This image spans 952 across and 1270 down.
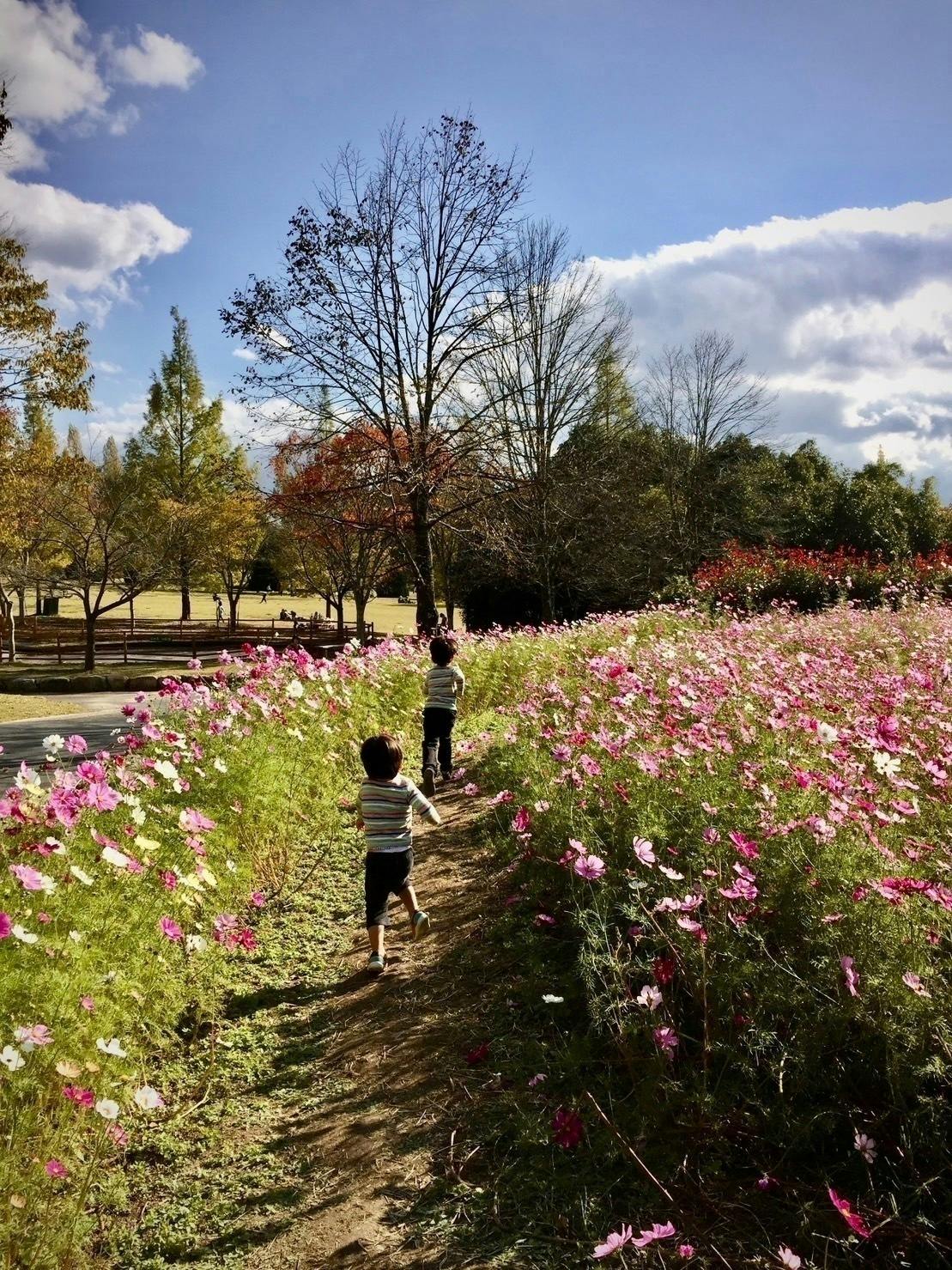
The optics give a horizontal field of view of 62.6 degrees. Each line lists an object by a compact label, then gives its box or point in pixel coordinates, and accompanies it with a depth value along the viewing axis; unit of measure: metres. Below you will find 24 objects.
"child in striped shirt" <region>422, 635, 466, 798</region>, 6.72
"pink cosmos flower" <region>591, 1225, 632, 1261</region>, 1.81
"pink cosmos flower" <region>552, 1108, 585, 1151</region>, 2.46
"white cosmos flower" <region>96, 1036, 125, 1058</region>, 2.21
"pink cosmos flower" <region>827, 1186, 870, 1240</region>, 1.78
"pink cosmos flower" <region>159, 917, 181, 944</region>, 2.87
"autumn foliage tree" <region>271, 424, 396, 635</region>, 12.89
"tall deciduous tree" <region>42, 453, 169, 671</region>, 23.53
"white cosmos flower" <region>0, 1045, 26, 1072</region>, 1.99
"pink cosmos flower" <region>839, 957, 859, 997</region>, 2.22
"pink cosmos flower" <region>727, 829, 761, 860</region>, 2.73
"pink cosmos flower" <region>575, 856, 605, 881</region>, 2.69
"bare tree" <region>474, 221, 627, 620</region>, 15.71
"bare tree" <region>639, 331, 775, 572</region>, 24.52
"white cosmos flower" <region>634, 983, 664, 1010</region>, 2.42
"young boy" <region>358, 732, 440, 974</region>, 4.12
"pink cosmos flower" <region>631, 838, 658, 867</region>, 2.68
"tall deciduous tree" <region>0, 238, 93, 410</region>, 14.48
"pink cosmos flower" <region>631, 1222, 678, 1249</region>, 1.84
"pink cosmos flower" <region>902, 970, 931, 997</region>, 2.14
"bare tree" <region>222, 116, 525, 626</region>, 13.08
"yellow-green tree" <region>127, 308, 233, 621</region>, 34.03
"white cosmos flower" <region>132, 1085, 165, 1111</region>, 2.25
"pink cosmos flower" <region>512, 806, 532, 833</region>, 3.62
